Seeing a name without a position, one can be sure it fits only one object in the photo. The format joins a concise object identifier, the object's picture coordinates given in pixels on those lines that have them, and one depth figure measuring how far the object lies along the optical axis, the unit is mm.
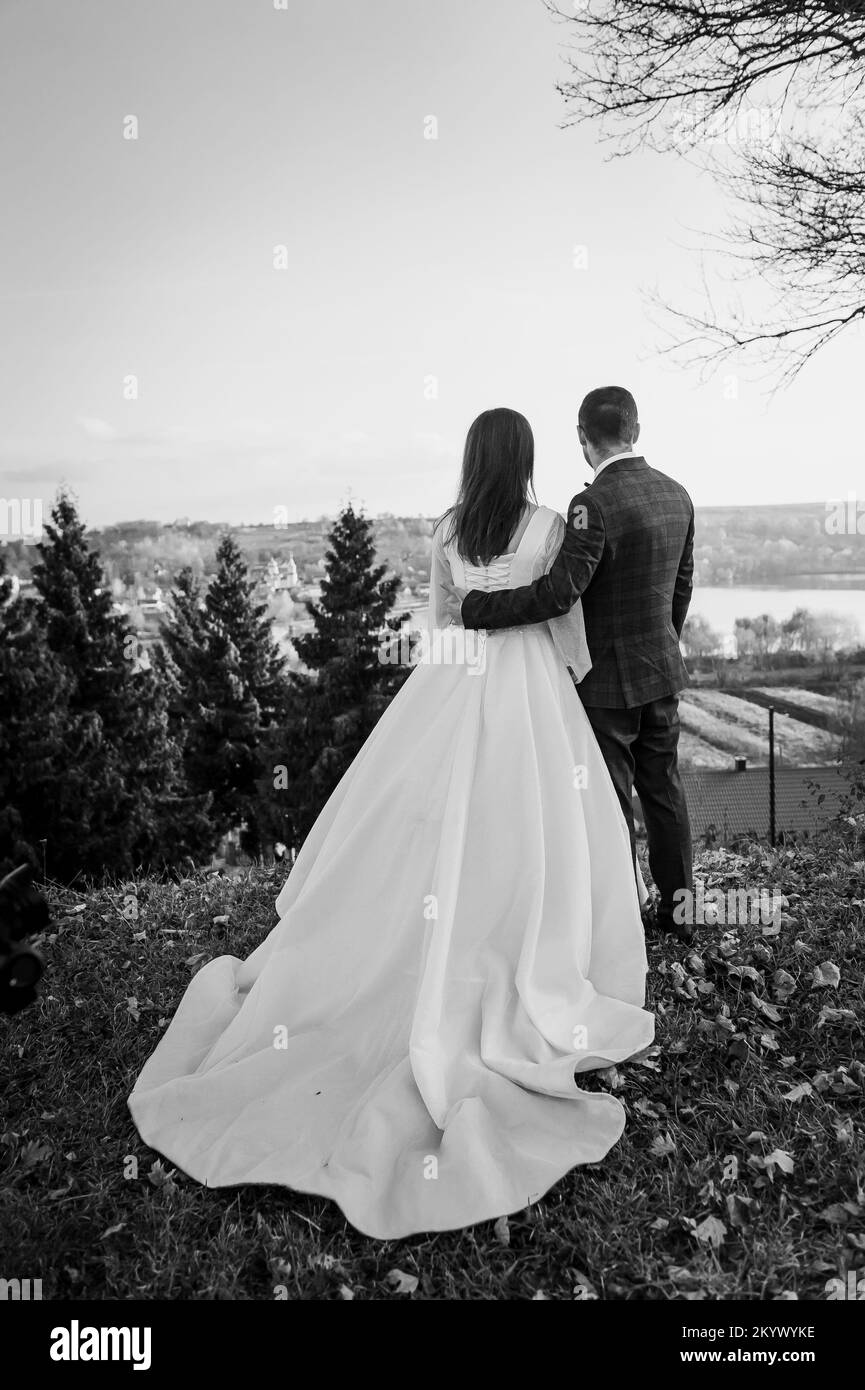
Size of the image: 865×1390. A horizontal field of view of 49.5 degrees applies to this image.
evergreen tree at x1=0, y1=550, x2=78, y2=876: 25484
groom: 3980
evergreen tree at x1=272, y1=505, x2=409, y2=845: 29375
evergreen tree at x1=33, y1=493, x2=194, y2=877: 26266
